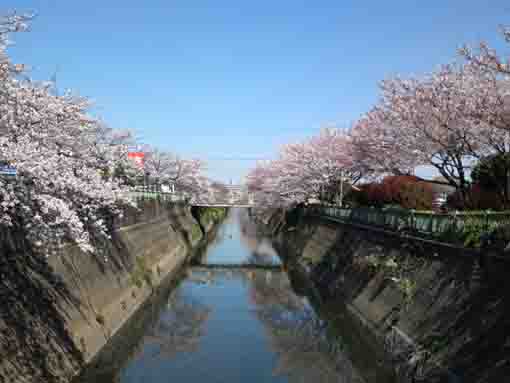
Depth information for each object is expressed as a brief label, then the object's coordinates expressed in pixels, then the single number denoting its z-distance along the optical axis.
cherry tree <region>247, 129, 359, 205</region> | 41.31
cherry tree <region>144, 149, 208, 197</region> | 60.12
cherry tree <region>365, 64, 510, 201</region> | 18.16
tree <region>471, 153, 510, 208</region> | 21.92
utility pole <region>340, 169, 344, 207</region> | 38.67
